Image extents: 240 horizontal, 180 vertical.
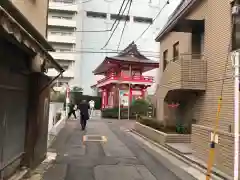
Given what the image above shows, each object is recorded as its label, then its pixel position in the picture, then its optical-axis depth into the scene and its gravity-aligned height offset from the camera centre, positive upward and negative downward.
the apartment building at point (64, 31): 56.09 +13.20
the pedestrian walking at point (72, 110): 26.89 -0.53
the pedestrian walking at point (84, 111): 18.17 -0.41
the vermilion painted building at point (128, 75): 35.81 +3.43
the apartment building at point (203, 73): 9.61 +1.29
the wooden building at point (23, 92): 5.90 +0.25
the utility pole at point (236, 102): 4.30 +0.07
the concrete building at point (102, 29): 57.53 +14.01
